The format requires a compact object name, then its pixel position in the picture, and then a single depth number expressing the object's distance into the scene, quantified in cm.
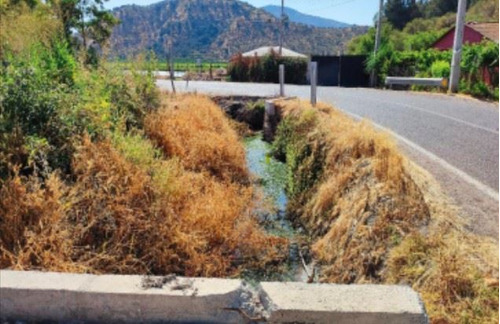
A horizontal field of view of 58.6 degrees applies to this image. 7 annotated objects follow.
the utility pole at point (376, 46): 2328
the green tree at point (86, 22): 1871
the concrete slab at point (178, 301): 242
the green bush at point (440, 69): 1740
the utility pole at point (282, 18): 3619
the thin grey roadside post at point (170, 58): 1615
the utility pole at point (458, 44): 1541
